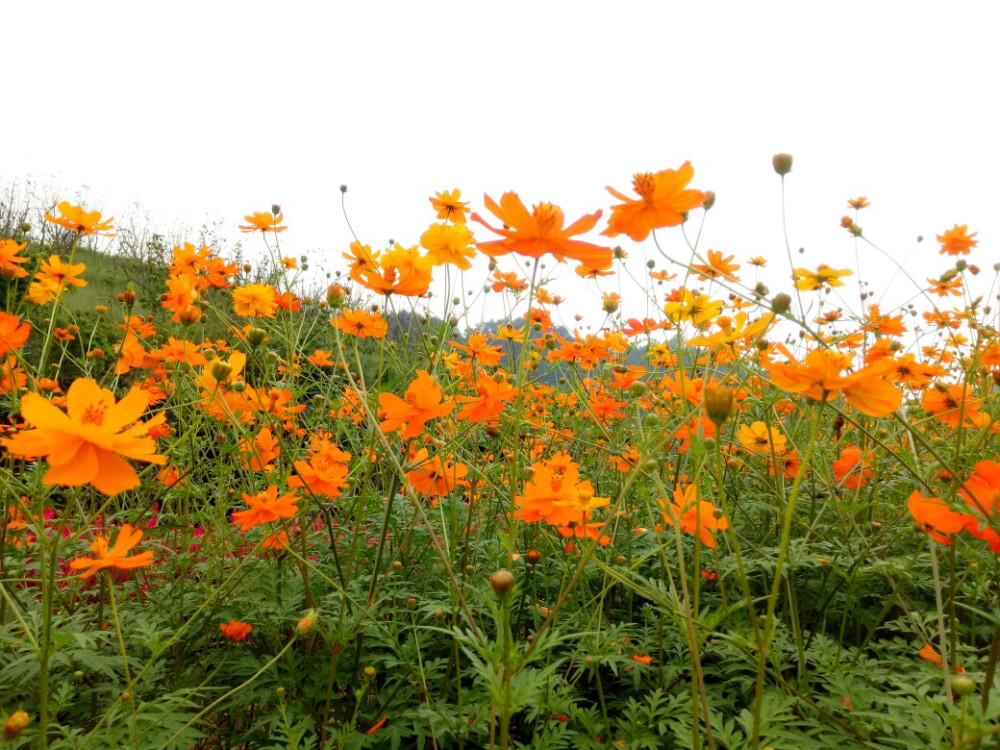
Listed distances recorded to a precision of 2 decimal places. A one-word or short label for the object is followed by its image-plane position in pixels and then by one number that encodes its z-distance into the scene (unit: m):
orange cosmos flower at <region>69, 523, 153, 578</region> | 0.33
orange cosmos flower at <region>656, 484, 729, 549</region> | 0.35
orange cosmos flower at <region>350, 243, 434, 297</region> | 0.43
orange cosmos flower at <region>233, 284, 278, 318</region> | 0.61
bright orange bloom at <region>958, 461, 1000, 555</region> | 0.26
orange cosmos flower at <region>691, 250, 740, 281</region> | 0.61
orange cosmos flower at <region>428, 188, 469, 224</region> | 0.58
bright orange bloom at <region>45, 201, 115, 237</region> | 0.53
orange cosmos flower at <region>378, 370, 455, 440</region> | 0.38
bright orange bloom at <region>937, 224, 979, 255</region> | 0.81
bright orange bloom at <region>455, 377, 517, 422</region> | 0.41
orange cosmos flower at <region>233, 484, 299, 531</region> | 0.39
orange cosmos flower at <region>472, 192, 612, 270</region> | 0.32
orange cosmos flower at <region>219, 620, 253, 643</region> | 0.40
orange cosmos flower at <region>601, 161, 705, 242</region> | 0.32
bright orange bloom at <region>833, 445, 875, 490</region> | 0.44
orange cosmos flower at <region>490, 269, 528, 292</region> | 0.75
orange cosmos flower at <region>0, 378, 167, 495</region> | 0.27
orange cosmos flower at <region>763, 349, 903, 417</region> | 0.27
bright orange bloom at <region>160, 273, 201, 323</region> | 0.57
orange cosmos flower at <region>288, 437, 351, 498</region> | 0.41
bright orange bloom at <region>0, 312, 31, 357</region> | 0.40
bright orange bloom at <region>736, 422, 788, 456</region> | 0.56
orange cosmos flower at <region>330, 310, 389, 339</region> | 0.49
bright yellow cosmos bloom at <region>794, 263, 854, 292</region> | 0.56
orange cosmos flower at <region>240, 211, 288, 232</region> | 0.66
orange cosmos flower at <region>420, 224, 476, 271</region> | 0.47
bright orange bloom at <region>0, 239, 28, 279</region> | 0.48
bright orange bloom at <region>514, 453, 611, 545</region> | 0.36
